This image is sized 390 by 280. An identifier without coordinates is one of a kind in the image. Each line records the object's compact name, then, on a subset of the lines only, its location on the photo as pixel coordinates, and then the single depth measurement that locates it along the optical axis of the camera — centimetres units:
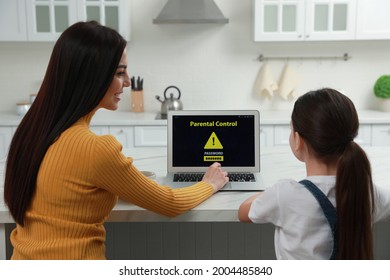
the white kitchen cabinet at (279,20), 396
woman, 140
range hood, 392
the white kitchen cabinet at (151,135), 389
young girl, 131
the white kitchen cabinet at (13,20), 395
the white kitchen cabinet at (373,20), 396
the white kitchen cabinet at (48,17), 396
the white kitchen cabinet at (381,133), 390
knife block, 430
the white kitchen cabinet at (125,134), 390
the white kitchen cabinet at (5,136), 390
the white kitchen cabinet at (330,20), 395
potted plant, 419
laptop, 198
